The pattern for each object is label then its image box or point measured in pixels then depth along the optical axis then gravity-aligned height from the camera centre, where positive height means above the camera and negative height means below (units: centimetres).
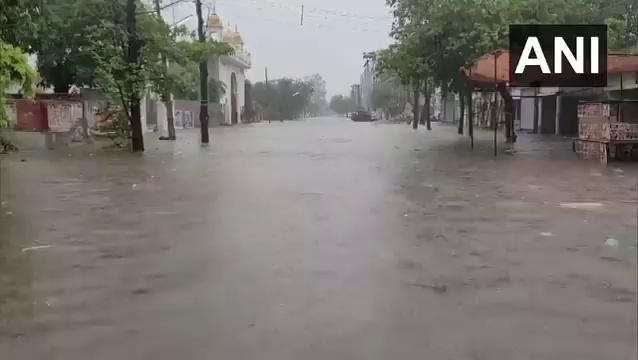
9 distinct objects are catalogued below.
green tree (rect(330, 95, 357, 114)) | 18550 +2
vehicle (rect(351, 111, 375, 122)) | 10759 -156
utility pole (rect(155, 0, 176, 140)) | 2672 +138
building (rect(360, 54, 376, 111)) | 14059 +243
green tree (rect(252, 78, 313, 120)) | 12494 +150
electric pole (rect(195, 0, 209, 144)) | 3316 +77
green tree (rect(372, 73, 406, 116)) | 10681 +81
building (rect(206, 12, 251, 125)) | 8337 +366
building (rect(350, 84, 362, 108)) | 17038 +240
